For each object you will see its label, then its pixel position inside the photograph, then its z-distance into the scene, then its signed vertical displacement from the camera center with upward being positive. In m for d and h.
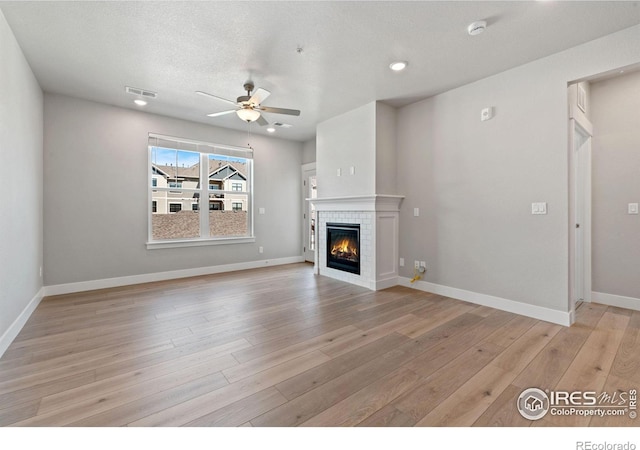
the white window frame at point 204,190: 4.68 +0.63
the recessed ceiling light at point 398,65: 3.05 +1.74
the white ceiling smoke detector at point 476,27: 2.37 +1.68
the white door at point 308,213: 6.36 +0.24
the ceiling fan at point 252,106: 3.18 +1.38
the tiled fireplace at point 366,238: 4.18 -0.23
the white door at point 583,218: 3.49 +0.05
